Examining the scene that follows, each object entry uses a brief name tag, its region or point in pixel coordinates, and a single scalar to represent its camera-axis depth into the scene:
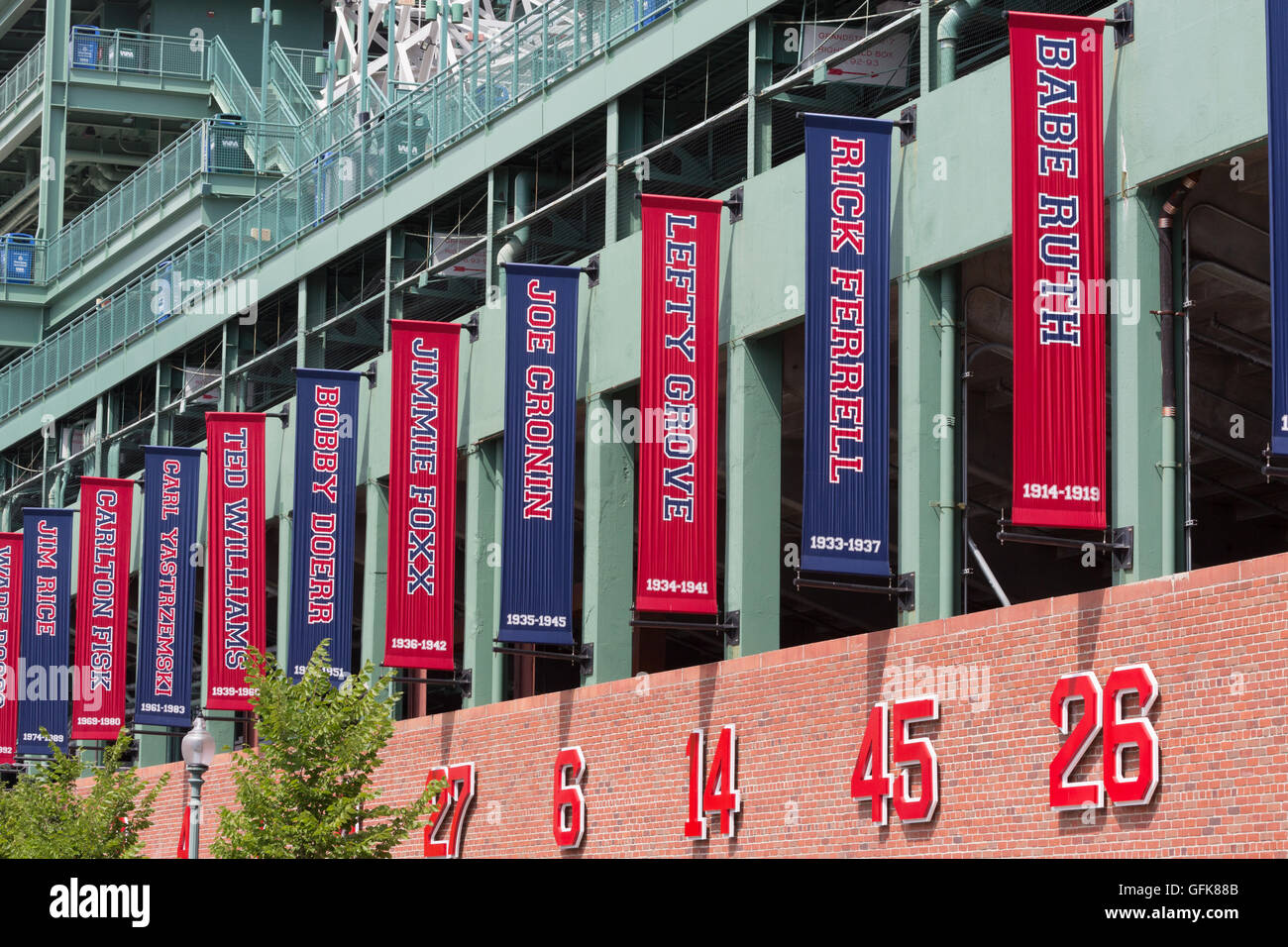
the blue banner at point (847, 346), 21.66
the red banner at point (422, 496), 29.66
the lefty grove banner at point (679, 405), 24.14
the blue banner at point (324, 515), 32.53
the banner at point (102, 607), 39.47
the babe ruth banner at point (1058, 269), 18.92
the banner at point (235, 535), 34.84
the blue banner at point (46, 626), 42.22
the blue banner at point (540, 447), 27.22
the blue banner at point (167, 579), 36.94
